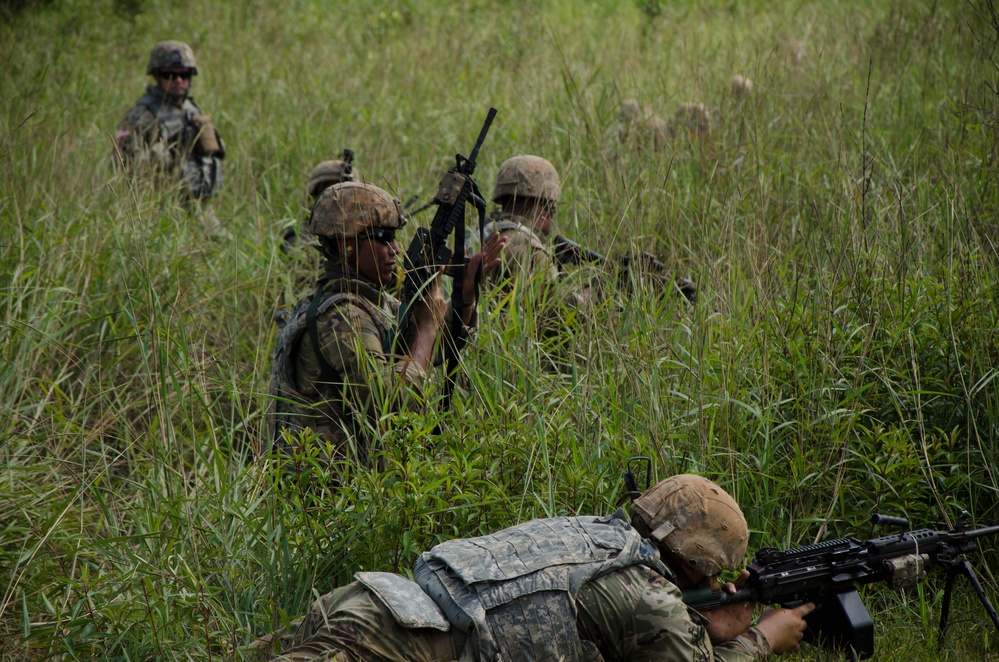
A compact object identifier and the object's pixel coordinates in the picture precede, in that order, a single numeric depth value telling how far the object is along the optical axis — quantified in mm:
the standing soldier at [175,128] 14281
